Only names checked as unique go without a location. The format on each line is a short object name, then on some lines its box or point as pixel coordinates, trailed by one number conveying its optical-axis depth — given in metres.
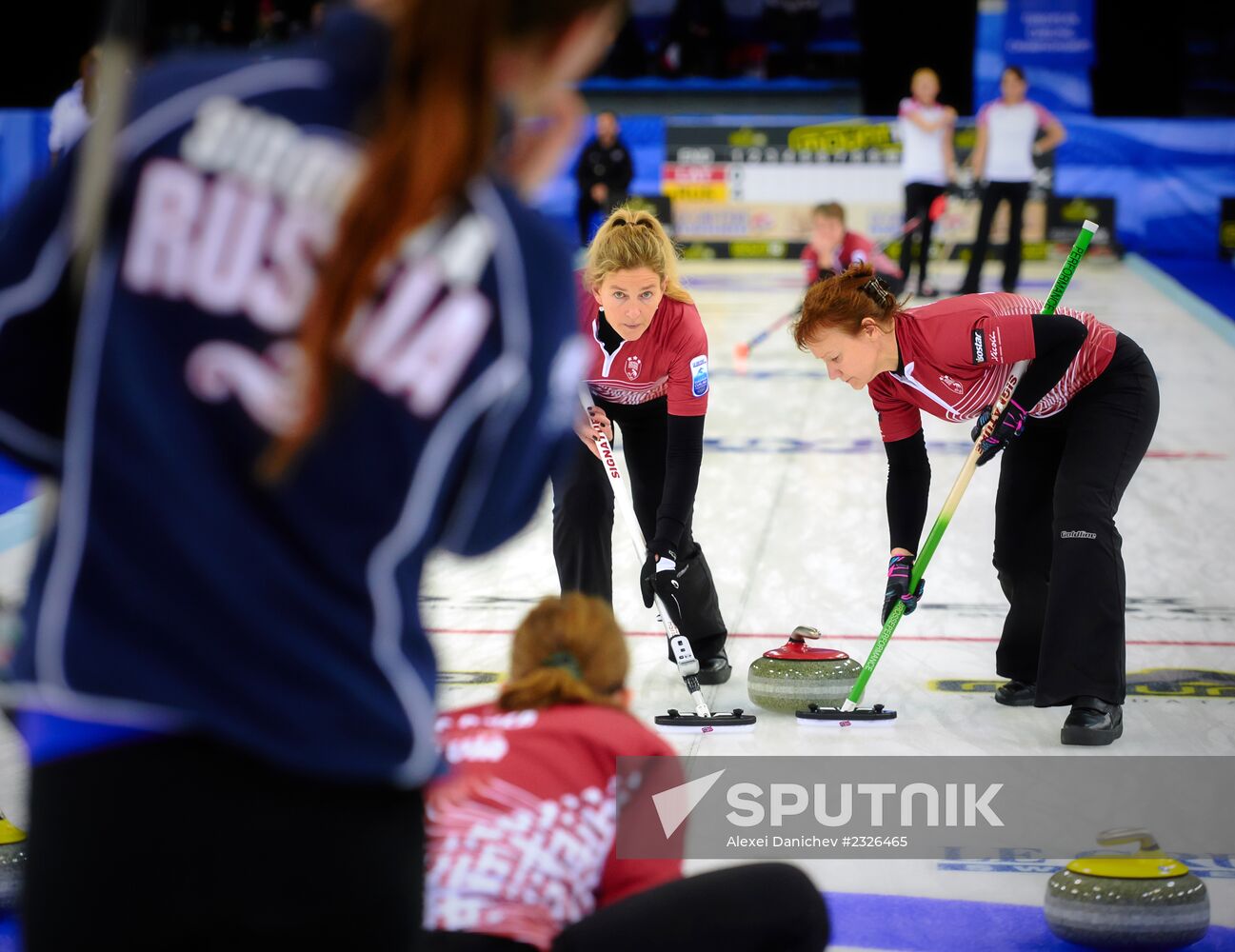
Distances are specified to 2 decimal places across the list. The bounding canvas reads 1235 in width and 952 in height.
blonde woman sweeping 7.42
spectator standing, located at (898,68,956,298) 21.61
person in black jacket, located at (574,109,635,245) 25.37
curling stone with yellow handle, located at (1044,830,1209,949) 5.09
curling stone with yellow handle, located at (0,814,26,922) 5.30
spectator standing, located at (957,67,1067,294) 21.70
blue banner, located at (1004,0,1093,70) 30.45
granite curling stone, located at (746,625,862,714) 7.61
